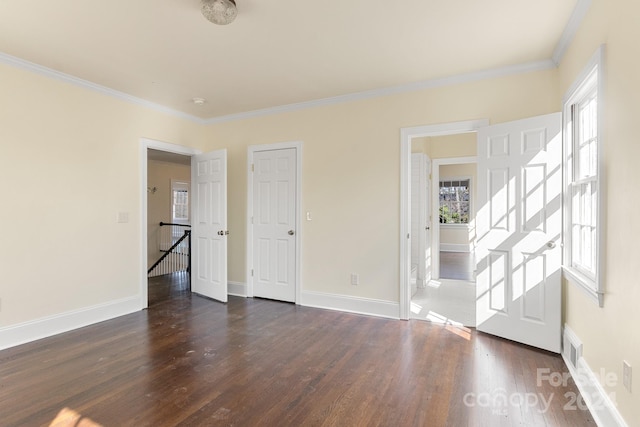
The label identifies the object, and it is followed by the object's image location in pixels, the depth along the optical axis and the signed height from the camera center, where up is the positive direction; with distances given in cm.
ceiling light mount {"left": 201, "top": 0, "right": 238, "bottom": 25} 219 +133
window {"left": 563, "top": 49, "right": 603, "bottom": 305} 224 +26
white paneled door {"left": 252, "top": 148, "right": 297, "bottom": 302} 449 -17
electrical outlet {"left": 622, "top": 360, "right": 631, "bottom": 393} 162 -80
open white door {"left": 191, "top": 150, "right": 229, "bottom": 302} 454 -20
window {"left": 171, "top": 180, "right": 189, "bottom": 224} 803 +22
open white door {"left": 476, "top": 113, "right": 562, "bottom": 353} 289 -17
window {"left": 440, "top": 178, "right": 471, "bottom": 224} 979 +32
